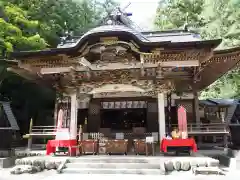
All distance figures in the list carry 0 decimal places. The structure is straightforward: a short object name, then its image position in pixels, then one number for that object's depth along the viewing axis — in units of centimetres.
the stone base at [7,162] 800
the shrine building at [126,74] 874
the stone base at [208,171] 650
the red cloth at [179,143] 828
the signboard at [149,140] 829
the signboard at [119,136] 1072
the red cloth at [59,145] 870
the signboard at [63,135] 892
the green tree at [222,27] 1597
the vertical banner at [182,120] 884
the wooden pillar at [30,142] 1153
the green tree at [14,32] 1103
